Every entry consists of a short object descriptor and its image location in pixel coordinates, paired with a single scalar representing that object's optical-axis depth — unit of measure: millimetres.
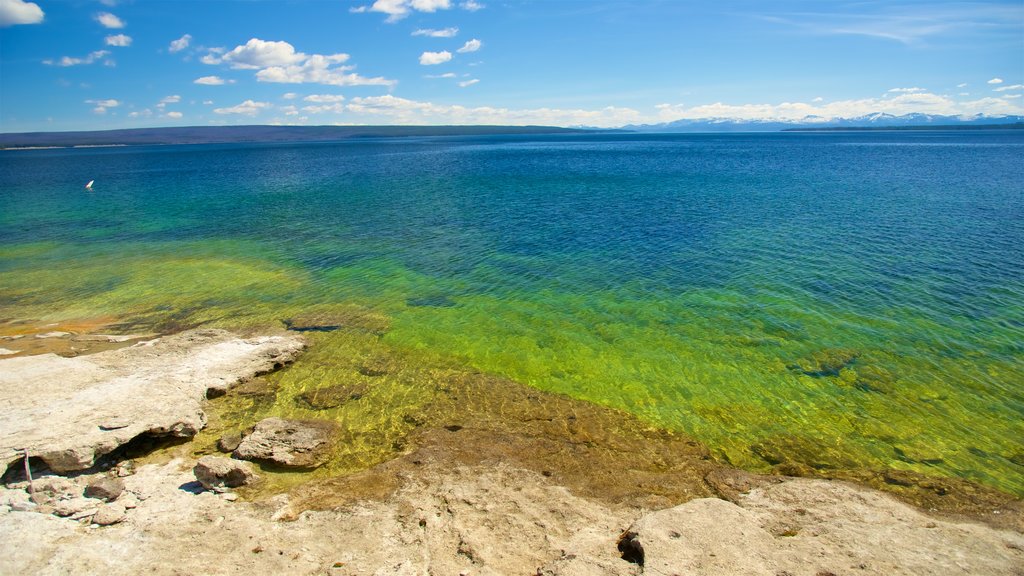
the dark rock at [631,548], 9523
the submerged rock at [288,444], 13719
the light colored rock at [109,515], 10716
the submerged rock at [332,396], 17094
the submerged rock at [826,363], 18703
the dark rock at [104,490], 11586
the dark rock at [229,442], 14391
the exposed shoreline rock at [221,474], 12359
